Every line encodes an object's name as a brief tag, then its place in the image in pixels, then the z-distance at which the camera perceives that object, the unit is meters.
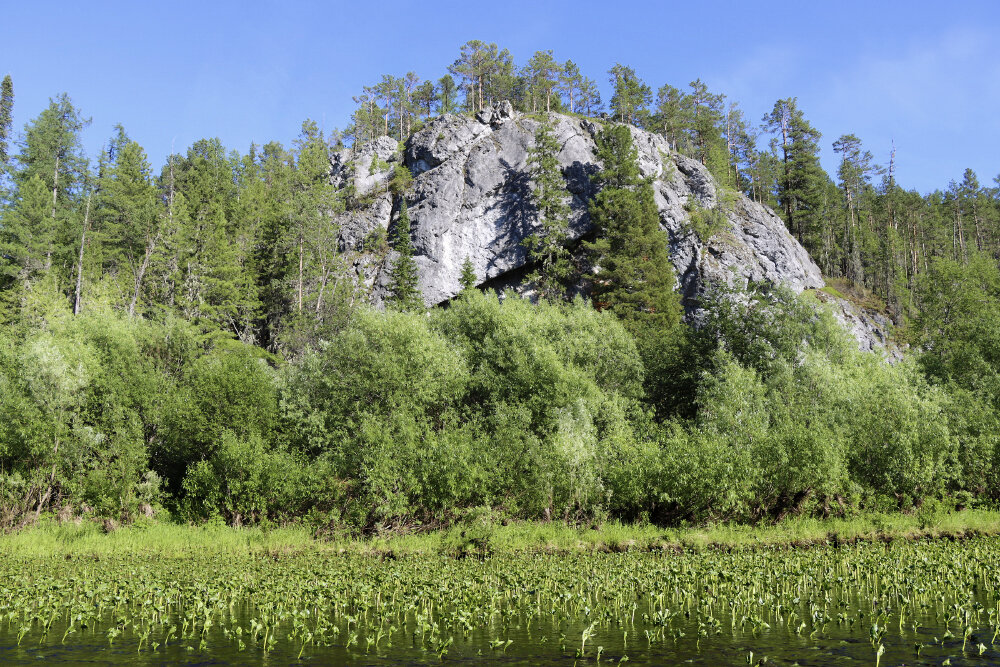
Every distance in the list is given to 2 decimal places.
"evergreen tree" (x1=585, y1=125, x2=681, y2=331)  63.34
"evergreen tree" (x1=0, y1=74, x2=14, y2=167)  84.31
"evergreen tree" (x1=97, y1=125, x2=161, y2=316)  65.94
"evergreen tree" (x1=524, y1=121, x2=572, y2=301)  73.06
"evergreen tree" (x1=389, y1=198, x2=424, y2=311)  65.31
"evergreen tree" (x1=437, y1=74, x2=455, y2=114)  115.50
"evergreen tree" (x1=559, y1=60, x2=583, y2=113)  107.50
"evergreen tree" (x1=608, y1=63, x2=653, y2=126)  103.19
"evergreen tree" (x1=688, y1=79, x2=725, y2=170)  107.12
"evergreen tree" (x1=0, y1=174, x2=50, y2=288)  62.56
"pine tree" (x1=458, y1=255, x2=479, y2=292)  77.38
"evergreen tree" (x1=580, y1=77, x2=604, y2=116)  109.31
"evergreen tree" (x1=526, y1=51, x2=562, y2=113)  106.12
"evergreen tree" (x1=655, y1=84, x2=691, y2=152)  106.06
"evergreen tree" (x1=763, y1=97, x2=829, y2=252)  99.94
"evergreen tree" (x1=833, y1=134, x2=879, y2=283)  103.19
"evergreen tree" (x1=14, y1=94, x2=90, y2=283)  70.73
